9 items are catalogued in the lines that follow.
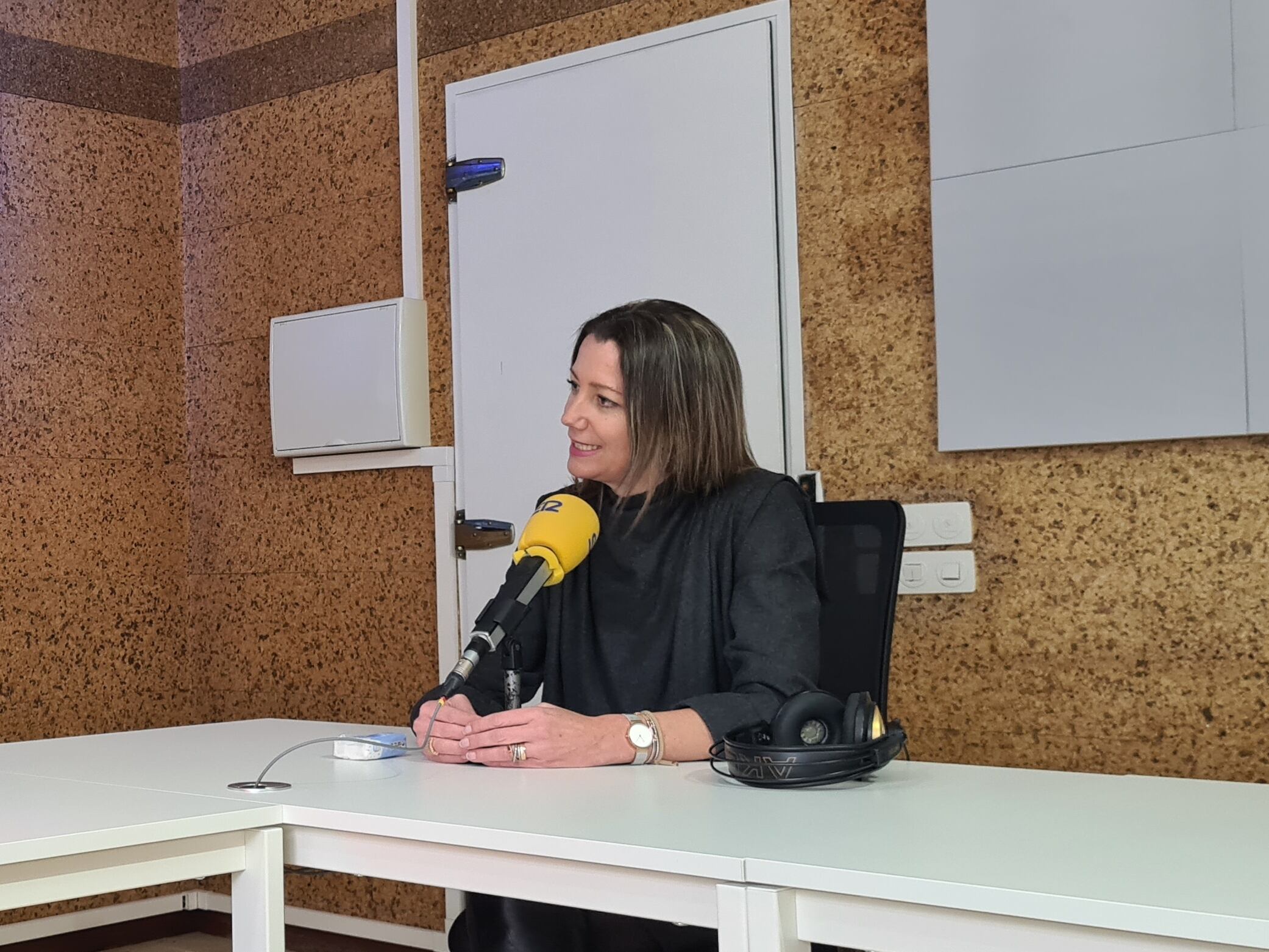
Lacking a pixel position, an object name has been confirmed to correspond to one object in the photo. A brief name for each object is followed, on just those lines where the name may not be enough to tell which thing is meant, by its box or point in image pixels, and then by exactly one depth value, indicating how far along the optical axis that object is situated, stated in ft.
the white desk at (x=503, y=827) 4.02
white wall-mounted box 11.84
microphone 5.33
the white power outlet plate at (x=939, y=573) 9.00
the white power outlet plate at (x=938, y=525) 9.00
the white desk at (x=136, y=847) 4.56
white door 9.97
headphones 4.89
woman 6.01
